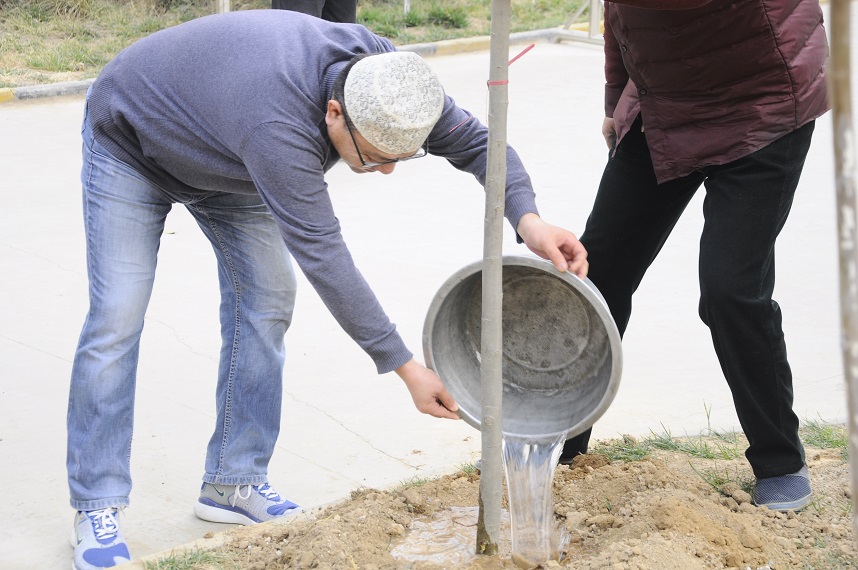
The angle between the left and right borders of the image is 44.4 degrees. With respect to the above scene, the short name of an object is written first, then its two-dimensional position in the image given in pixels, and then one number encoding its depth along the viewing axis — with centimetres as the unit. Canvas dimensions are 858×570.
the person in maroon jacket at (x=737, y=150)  256
